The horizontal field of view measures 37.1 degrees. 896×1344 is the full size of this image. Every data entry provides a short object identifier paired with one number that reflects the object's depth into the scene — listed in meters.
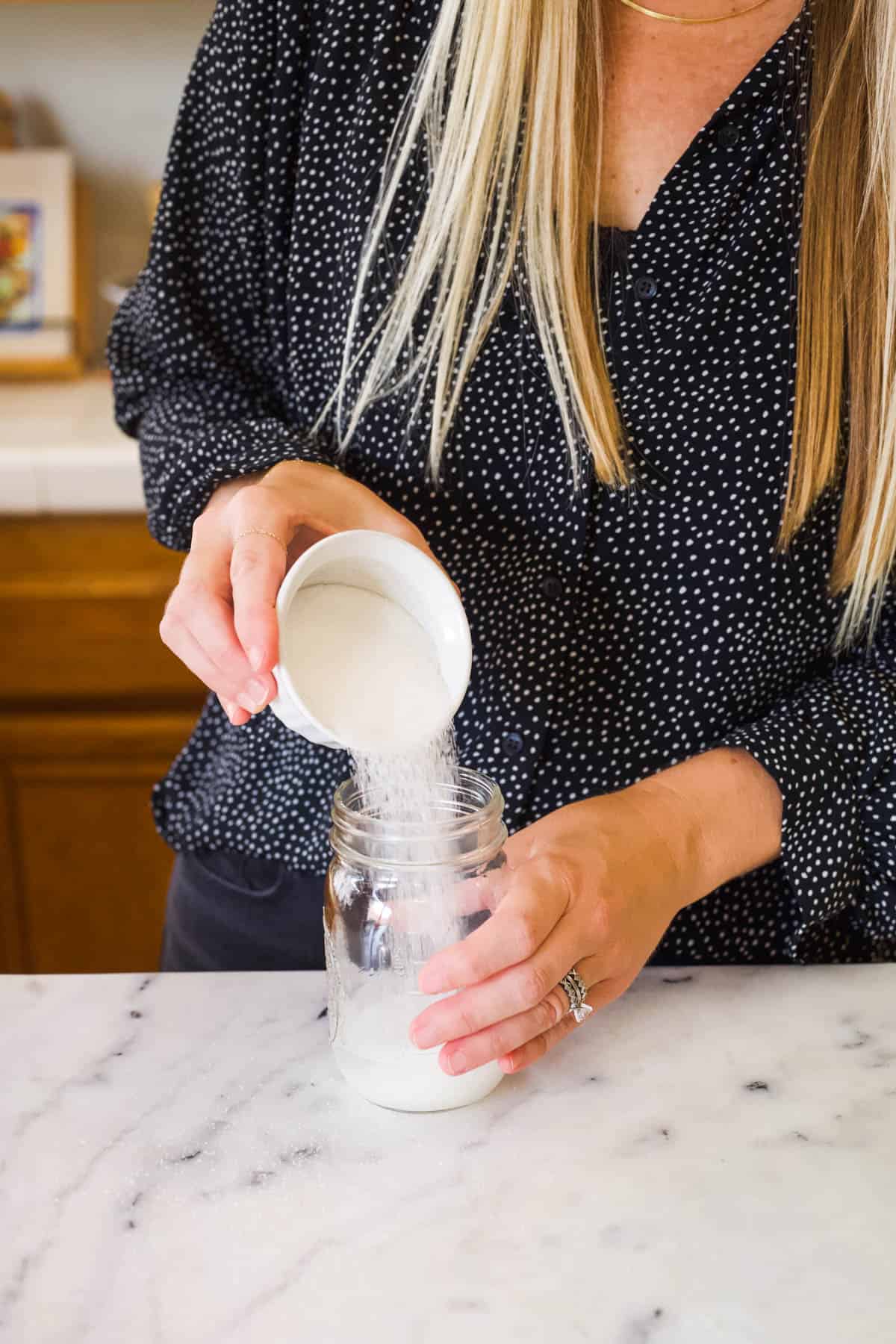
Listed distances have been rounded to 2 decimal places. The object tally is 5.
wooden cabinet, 1.60
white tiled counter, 1.53
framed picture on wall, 1.98
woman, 0.82
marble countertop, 0.49
